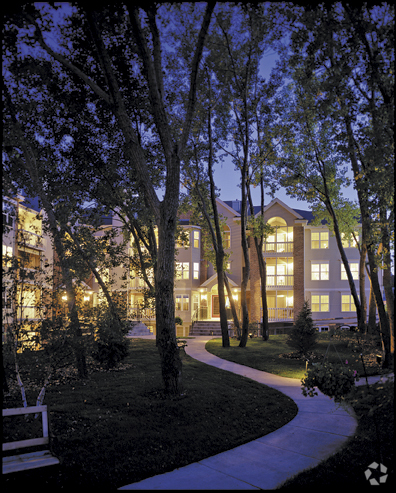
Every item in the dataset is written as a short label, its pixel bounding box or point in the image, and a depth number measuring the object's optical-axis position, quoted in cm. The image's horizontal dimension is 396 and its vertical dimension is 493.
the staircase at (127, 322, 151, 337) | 2627
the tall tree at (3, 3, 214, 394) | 738
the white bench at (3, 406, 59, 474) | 466
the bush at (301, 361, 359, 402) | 766
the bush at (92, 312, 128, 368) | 1255
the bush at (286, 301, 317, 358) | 1541
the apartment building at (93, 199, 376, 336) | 3108
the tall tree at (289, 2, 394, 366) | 480
